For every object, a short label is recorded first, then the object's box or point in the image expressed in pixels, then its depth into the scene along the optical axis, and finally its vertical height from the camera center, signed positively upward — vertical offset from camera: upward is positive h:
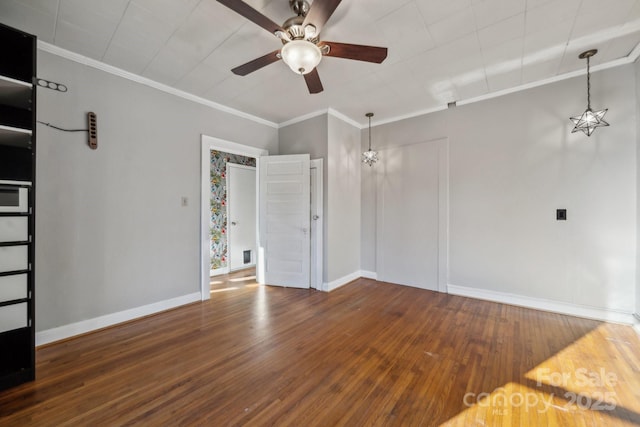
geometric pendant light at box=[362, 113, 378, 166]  4.16 +0.97
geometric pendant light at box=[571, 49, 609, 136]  2.54 +1.00
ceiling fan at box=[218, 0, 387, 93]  1.66 +1.26
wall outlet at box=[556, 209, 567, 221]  2.96 +0.00
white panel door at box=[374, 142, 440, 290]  3.89 -0.02
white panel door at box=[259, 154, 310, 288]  3.98 -0.10
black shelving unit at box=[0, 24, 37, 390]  1.74 +0.01
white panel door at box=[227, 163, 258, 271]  5.14 -0.02
